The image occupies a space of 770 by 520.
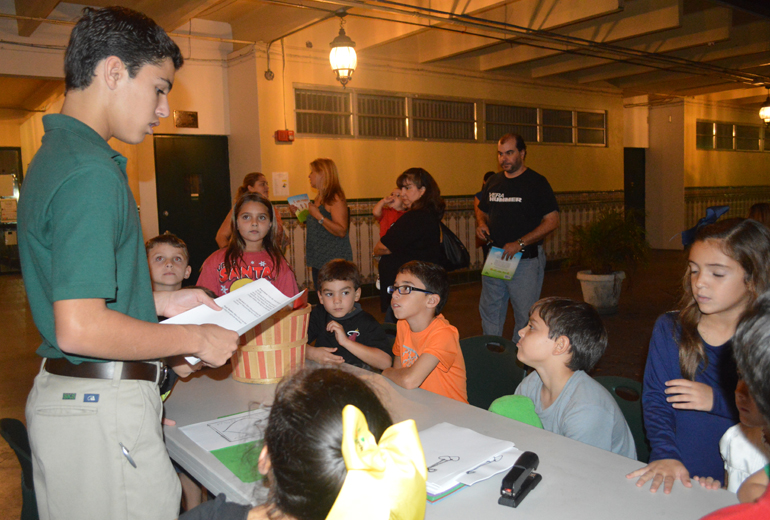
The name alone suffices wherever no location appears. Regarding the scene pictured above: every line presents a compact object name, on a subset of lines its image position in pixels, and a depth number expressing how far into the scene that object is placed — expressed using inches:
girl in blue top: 67.4
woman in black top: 146.4
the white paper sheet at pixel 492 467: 50.4
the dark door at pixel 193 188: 263.6
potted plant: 254.1
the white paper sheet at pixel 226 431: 59.9
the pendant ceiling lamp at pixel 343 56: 233.3
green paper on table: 51.6
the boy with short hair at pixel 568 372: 68.6
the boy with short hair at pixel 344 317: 102.3
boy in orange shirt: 83.7
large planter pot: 259.1
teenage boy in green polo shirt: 42.9
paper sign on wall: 269.6
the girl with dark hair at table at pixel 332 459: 31.0
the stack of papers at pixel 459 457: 49.6
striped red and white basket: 75.5
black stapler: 46.8
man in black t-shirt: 158.2
